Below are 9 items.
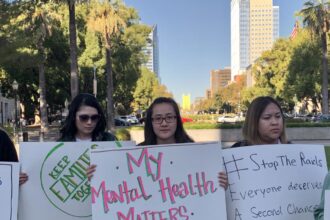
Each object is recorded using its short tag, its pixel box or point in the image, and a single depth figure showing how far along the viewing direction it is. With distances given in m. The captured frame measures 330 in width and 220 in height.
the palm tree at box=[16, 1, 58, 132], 31.94
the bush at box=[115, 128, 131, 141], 23.20
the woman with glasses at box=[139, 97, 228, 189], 3.54
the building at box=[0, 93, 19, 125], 67.56
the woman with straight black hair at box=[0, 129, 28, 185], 3.53
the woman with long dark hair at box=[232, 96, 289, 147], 3.49
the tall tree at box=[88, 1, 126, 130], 26.03
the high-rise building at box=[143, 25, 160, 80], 46.15
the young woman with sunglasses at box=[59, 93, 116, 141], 3.64
